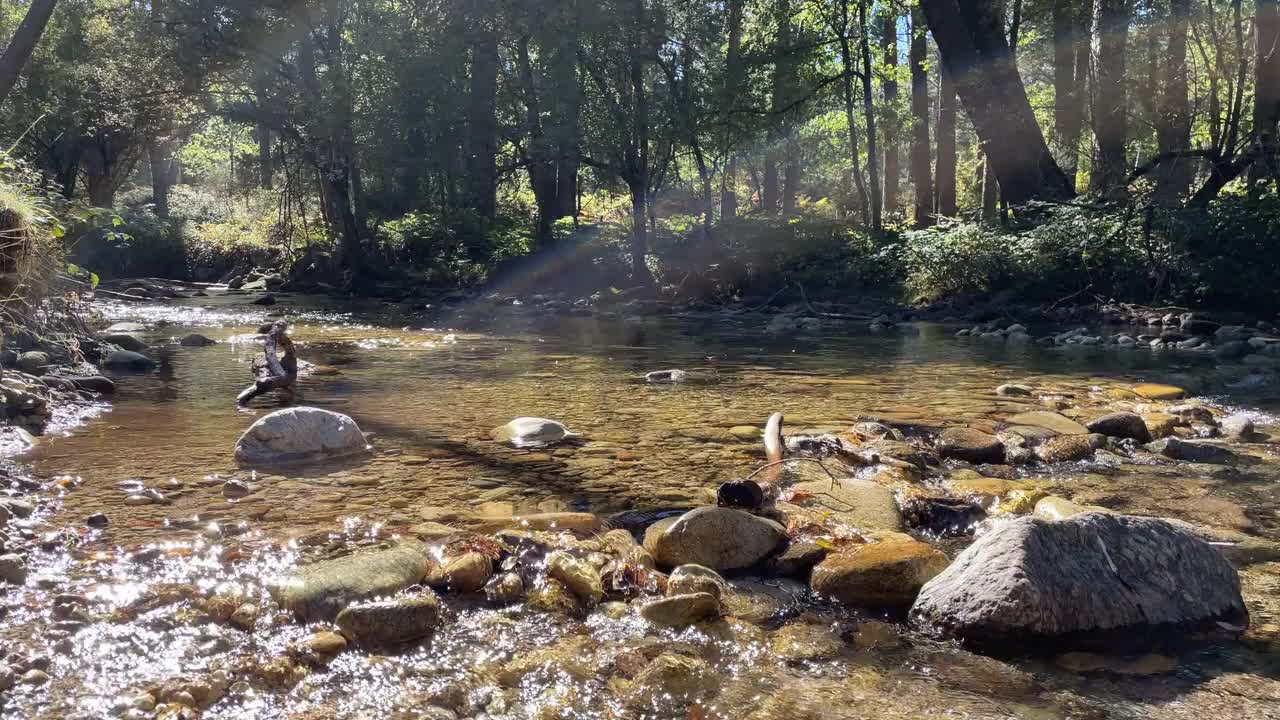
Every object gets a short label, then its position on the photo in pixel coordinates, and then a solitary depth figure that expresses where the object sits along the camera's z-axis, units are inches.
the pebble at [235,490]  202.2
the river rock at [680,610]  138.7
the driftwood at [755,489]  189.0
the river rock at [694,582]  149.2
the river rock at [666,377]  394.6
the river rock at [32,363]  337.1
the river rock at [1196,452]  235.8
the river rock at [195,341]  547.2
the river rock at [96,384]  341.4
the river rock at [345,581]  138.9
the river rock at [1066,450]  238.7
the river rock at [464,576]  151.1
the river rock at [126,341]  481.7
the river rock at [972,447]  242.1
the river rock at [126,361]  427.2
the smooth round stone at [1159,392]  348.2
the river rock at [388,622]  132.3
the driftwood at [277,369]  341.4
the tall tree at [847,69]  896.9
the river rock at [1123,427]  260.8
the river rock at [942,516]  185.6
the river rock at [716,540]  162.6
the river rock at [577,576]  148.0
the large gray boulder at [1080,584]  129.2
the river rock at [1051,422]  262.8
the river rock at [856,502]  184.1
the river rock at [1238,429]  264.7
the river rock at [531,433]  260.5
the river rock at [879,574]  147.2
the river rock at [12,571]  146.1
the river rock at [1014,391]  347.3
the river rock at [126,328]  543.5
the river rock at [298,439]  235.5
